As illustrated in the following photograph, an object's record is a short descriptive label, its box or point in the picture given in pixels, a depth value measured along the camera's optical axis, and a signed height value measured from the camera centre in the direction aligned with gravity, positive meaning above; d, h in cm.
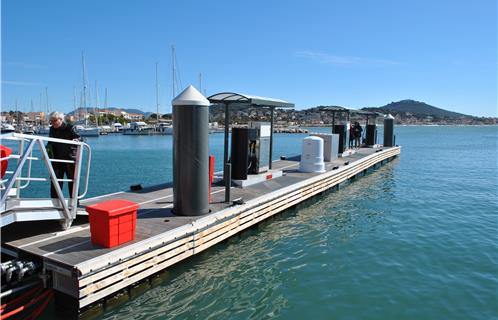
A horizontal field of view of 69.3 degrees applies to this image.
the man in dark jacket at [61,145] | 750 -41
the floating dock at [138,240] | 579 -218
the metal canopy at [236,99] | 1195 +98
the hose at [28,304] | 545 -285
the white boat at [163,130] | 8888 -71
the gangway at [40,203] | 580 -145
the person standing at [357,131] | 2755 -11
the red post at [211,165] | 949 -101
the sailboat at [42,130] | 8065 -102
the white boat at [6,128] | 7202 -60
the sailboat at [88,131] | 7483 -103
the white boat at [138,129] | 8812 -63
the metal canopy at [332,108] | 2217 +131
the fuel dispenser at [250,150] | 1261 -80
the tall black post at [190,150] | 833 -53
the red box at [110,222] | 638 -172
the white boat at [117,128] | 9670 -42
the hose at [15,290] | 557 -261
